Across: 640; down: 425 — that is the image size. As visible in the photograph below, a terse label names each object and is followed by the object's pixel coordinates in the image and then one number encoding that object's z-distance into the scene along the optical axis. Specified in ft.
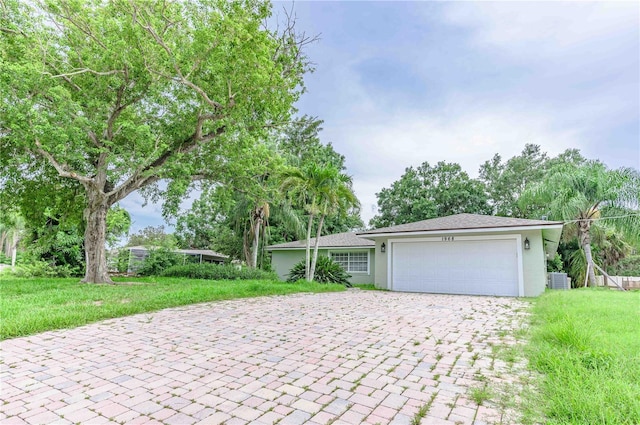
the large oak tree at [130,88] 29.99
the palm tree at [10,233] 53.69
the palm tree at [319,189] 42.29
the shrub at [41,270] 50.34
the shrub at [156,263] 58.75
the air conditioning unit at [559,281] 49.80
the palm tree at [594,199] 50.21
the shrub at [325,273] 47.67
